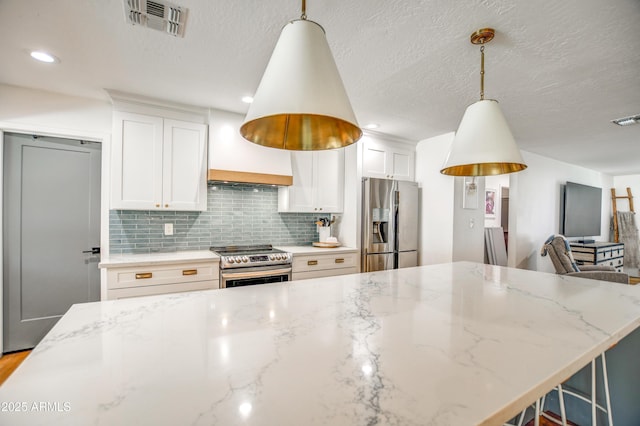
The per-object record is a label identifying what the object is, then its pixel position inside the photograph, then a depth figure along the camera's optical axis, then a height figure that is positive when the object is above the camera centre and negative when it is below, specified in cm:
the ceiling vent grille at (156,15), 146 +104
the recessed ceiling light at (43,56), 190 +103
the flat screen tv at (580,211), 530 +11
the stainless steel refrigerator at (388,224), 343 -13
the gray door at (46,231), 252 -21
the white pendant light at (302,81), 79 +37
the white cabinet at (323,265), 300 -58
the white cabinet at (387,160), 359 +70
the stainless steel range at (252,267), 262 -53
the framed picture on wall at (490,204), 527 +20
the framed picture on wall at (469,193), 360 +27
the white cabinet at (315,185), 330 +33
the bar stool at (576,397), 120 -97
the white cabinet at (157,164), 255 +43
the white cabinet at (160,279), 229 -59
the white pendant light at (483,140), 137 +37
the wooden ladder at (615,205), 646 +27
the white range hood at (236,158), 283 +55
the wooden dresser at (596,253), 508 -68
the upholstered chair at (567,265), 287 -54
